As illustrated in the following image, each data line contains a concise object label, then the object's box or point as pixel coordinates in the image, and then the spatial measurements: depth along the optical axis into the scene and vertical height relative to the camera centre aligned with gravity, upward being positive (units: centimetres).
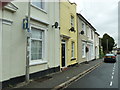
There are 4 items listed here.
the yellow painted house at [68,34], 1351 +159
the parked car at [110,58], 2491 -115
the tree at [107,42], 6656 +373
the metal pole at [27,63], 768 -59
